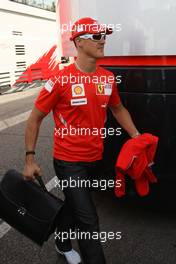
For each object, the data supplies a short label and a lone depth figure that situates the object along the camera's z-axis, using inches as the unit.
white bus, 505.4
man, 92.4
